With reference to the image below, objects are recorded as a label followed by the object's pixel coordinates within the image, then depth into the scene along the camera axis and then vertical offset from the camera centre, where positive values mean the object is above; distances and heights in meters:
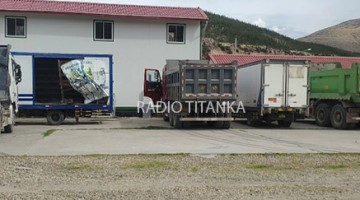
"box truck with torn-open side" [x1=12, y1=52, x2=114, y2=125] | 20.94 +0.27
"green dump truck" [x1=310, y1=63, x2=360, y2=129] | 19.61 -0.13
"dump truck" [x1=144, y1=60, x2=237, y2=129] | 18.50 +0.01
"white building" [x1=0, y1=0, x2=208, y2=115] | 27.86 +3.62
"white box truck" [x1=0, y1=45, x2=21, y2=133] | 15.95 +0.02
